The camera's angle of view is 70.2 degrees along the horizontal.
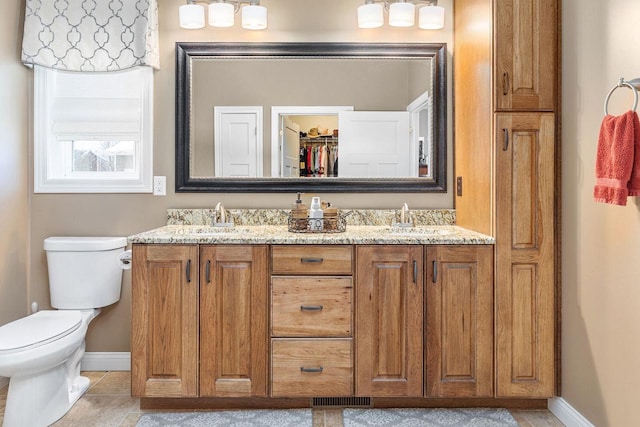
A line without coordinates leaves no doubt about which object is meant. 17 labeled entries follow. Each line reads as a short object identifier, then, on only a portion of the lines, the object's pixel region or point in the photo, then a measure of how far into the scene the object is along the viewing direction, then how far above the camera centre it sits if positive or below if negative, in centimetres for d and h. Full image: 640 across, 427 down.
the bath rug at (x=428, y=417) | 210 -98
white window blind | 267 +46
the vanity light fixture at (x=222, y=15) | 255 +110
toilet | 193 -55
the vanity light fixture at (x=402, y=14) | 256 +111
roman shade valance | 256 +99
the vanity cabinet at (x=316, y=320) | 213 -51
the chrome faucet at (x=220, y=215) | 255 -3
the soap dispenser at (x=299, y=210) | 238 +0
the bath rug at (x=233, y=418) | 208 -98
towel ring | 156 +42
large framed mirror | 266 +55
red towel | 157 +19
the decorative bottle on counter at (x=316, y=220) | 235 -5
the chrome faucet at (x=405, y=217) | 256 -4
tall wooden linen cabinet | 212 +10
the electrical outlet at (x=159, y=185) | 268 +14
